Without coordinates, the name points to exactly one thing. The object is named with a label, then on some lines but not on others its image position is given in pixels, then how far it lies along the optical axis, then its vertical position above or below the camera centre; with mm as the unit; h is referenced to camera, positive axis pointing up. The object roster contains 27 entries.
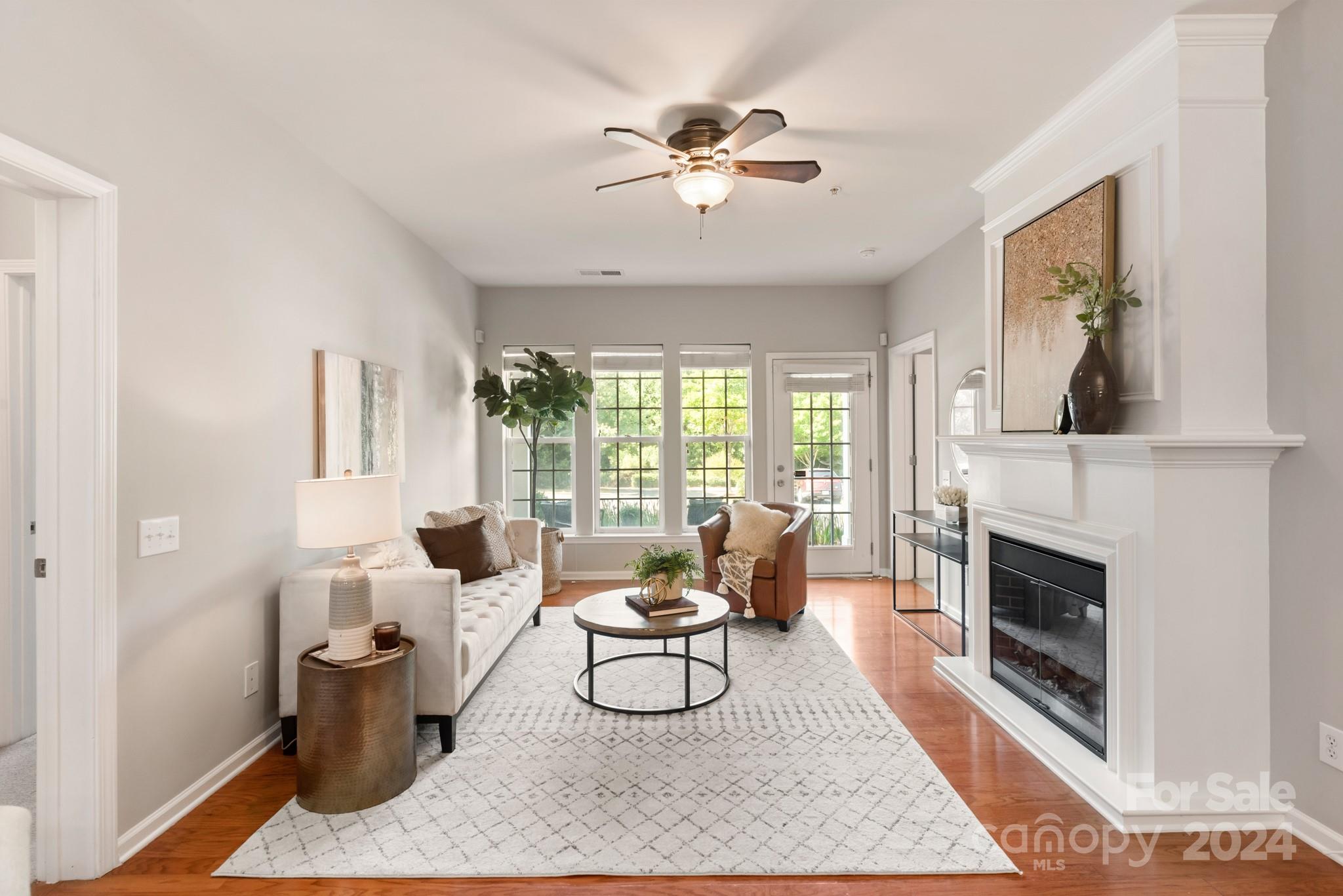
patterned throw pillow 4289 -494
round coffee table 3086 -820
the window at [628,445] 6266 +49
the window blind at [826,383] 6207 +621
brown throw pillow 3879 -581
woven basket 5527 -909
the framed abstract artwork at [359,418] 3301 +179
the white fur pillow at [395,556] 3203 -520
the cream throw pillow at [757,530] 4613 -563
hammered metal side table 2316 -990
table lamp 2428 -318
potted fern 3373 -626
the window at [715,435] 6273 +146
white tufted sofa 2773 -729
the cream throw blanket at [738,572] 4551 -831
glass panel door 6215 -47
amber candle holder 2529 -706
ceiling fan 2893 +1240
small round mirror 4332 +269
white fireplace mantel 2246 -609
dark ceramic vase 2449 +206
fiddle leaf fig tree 5523 +468
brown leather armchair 4430 -884
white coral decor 4062 -338
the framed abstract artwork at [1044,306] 2631 +657
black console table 3887 -592
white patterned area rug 2078 -1264
